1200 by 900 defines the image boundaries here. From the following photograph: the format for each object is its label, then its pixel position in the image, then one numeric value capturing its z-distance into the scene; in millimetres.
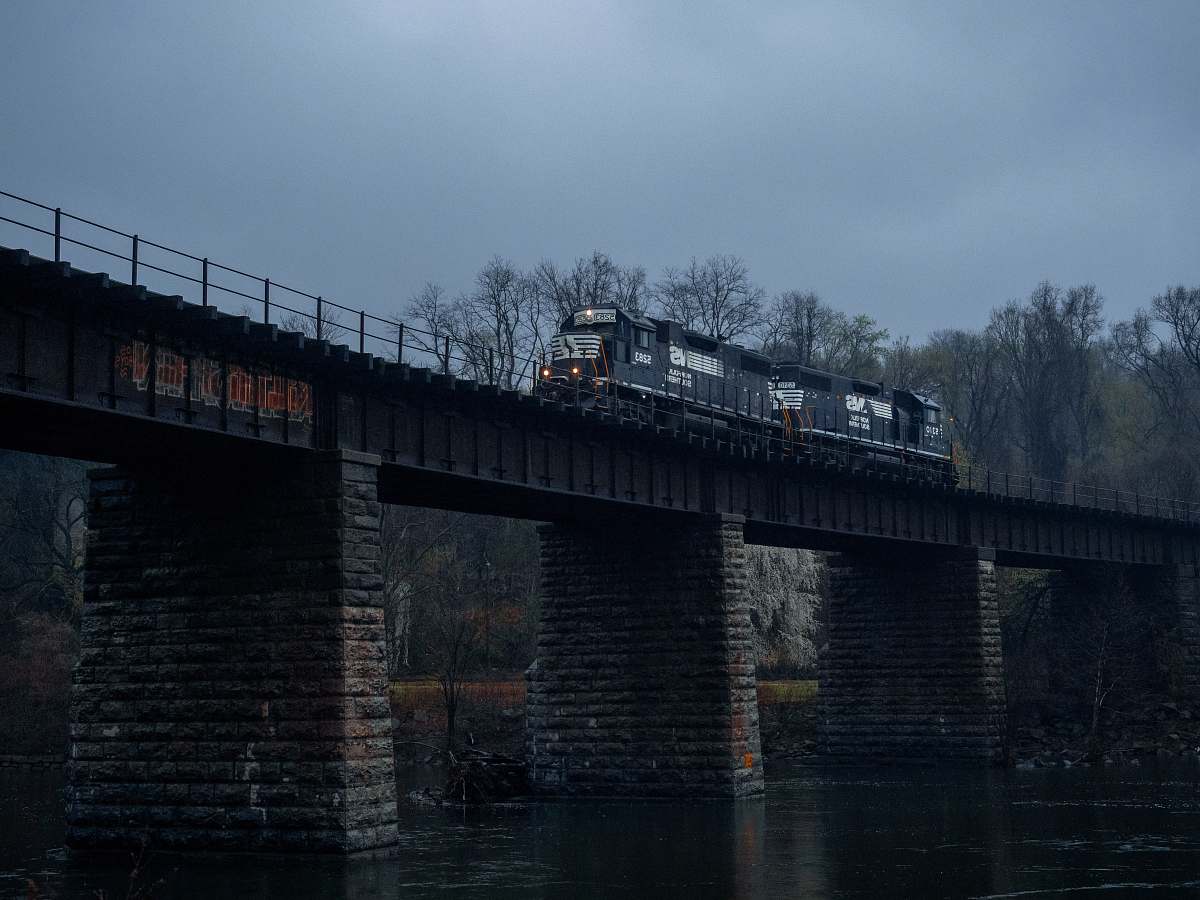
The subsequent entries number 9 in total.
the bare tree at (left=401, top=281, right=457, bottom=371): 75988
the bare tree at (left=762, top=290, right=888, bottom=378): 86938
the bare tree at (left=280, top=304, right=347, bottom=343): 63888
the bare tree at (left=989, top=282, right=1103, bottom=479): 96375
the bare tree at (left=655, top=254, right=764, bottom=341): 77750
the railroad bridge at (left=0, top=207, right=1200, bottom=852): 23609
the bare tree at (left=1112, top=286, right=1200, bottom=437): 97875
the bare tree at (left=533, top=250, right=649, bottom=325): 76375
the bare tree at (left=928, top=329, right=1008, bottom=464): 98750
